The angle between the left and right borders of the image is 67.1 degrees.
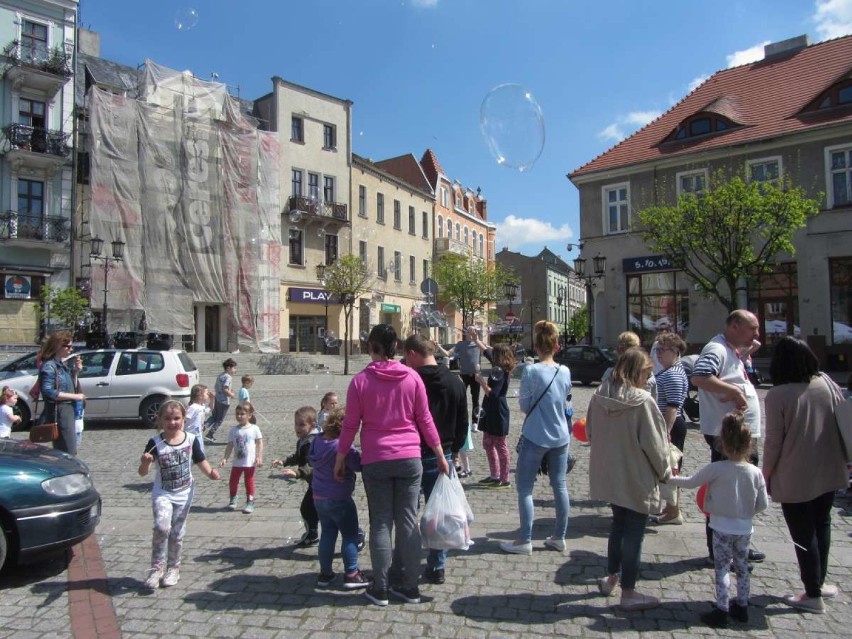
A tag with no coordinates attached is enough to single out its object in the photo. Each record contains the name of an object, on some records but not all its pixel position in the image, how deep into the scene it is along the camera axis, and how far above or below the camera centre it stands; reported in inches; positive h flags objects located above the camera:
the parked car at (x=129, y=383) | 486.9 -28.2
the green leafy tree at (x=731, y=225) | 853.8 +161.3
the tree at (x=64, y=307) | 973.8 +60.9
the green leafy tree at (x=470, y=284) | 1766.7 +166.3
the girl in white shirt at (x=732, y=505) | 151.1 -39.1
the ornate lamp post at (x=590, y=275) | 1057.5 +118.1
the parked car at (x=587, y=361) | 875.0 -25.0
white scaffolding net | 1186.0 +278.5
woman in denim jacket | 269.9 -18.0
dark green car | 177.9 -45.7
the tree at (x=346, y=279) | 1295.5 +132.3
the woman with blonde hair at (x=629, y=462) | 157.2 -29.5
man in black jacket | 186.4 -14.6
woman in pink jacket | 162.2 -28.8
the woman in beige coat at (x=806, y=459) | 154.0 -28.3
